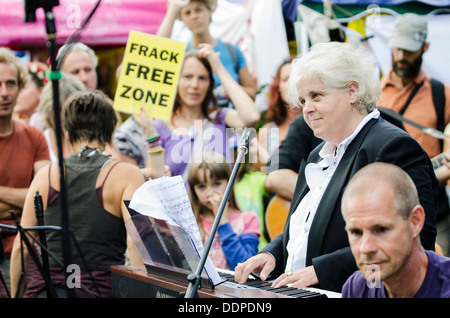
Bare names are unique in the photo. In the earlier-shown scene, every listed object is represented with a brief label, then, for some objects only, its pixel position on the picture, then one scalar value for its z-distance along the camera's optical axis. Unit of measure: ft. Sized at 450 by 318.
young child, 26.16
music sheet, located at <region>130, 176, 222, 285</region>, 15.66
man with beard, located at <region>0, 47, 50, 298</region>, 28.84
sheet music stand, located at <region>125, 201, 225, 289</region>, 15.83
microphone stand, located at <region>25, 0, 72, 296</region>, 16.16
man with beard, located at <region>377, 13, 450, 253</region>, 30.09
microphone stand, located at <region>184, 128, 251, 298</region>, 13.89
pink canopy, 41.29
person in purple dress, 30.91
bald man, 12.88
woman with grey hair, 16.33
